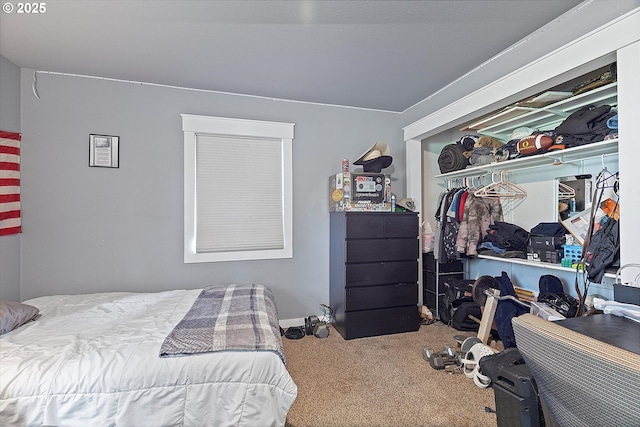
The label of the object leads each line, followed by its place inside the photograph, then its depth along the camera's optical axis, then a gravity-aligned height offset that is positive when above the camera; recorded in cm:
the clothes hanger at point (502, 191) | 297 +26
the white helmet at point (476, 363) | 198 -109
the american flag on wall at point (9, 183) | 227 +28
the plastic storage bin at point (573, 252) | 218 -28
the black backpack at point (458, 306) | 294 -94
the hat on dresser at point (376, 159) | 301 +60
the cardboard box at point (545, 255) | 231 -33
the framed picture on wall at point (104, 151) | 261 +60
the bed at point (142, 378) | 125 -73
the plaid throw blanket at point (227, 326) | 145 -64
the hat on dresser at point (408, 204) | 315 +13
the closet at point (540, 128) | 150 +60
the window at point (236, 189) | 285 +28
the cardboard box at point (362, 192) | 294 +25
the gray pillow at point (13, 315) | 160 -57
